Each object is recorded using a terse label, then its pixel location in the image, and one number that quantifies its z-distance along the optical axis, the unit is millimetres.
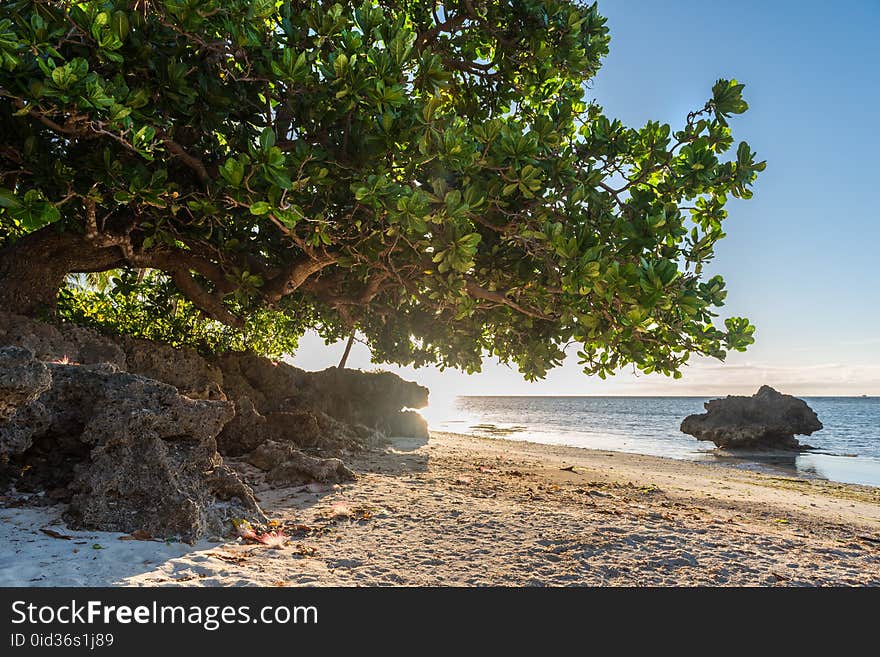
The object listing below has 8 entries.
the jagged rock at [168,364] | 7191
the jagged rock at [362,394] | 12453
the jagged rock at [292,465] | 5832
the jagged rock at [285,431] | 6992
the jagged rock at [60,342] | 5344
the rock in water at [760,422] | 27219
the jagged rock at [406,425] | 13984
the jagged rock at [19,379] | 3312
